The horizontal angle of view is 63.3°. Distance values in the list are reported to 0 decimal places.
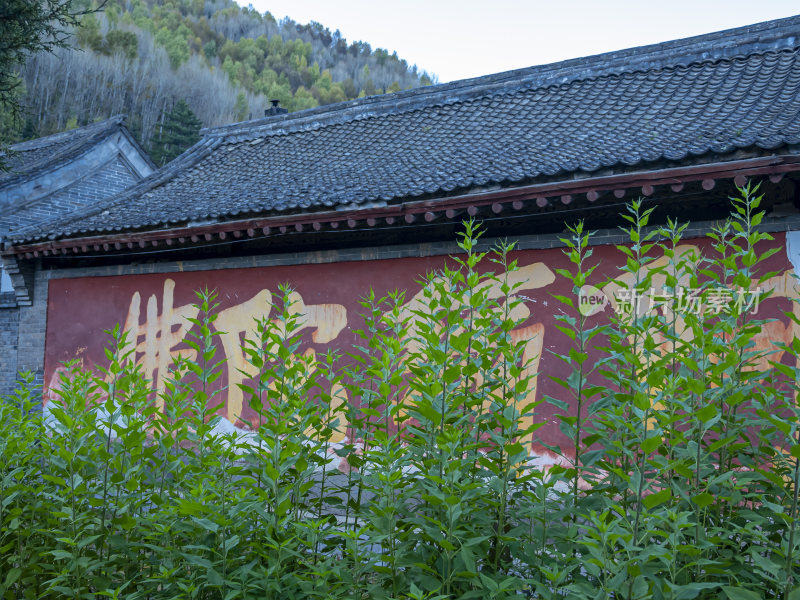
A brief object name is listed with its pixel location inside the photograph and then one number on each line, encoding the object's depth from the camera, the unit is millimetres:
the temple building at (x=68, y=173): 13961
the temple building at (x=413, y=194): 5672
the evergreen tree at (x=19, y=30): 8812
